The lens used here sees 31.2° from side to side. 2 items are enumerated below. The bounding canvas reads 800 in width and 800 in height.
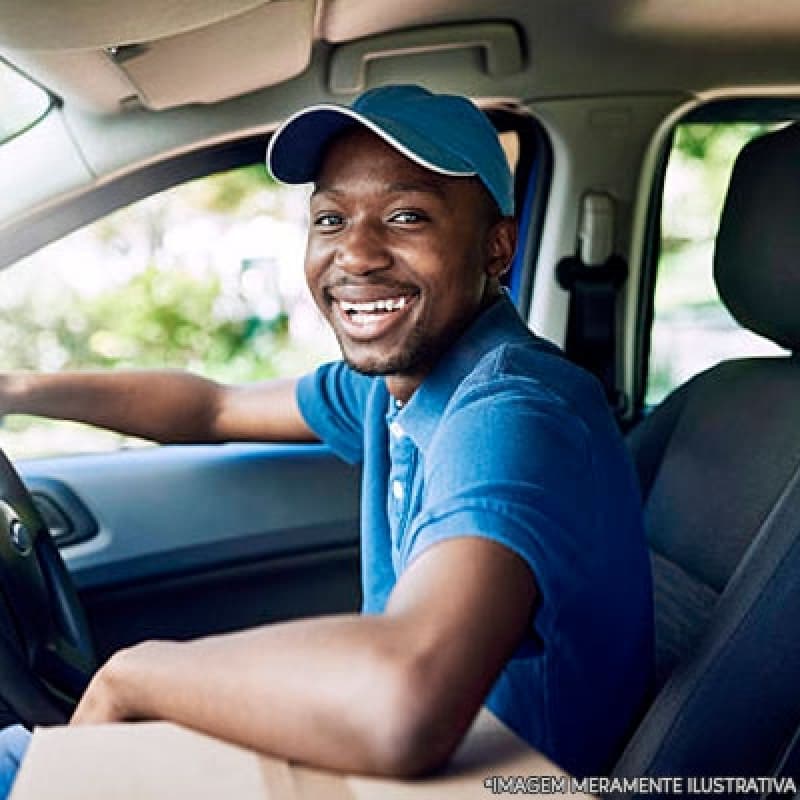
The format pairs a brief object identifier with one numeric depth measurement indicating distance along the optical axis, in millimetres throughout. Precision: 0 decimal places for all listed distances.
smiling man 1129
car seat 1564
